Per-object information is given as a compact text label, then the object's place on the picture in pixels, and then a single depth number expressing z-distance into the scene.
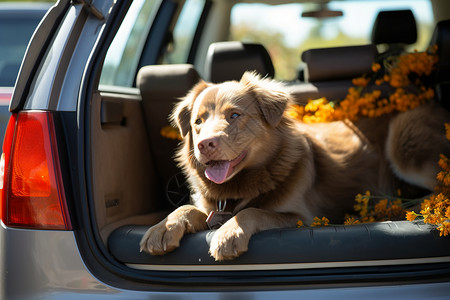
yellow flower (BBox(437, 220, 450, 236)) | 2.10
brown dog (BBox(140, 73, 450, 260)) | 2.86
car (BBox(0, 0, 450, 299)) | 2.09
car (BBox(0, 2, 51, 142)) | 5.24
